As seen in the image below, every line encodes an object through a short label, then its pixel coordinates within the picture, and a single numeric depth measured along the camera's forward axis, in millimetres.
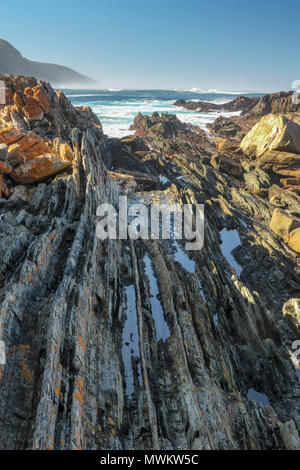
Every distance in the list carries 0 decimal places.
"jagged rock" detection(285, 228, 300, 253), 24644
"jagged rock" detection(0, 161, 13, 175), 16234
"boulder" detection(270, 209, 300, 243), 25750
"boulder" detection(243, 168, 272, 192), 36188
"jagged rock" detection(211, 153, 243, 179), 40188
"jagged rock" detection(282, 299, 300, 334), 16172
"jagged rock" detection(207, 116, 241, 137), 73062
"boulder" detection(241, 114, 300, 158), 42219
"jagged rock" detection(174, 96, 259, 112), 129625
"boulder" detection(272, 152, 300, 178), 38844
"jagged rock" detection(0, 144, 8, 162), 16672
